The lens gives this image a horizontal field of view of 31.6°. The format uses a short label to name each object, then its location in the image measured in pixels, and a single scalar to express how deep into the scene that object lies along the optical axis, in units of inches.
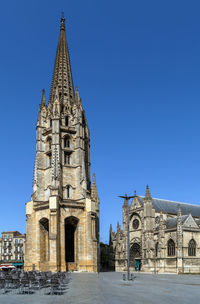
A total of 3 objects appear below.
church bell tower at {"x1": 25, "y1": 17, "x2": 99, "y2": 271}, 1851.6
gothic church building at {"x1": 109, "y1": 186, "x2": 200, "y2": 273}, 2113.7
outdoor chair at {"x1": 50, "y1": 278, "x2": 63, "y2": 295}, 729.3
